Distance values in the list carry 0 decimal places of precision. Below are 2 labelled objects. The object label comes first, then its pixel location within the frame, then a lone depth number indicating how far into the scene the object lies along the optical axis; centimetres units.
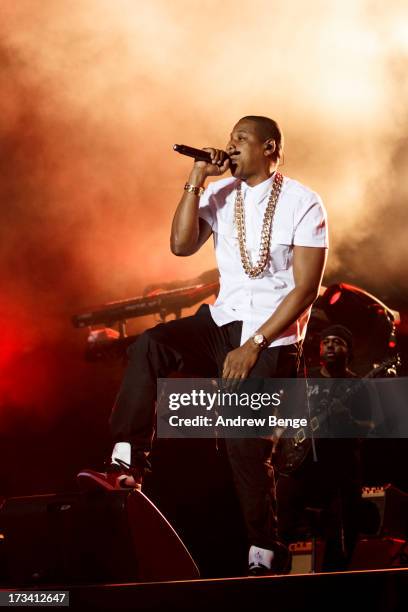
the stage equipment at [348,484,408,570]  765
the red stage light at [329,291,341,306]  919
